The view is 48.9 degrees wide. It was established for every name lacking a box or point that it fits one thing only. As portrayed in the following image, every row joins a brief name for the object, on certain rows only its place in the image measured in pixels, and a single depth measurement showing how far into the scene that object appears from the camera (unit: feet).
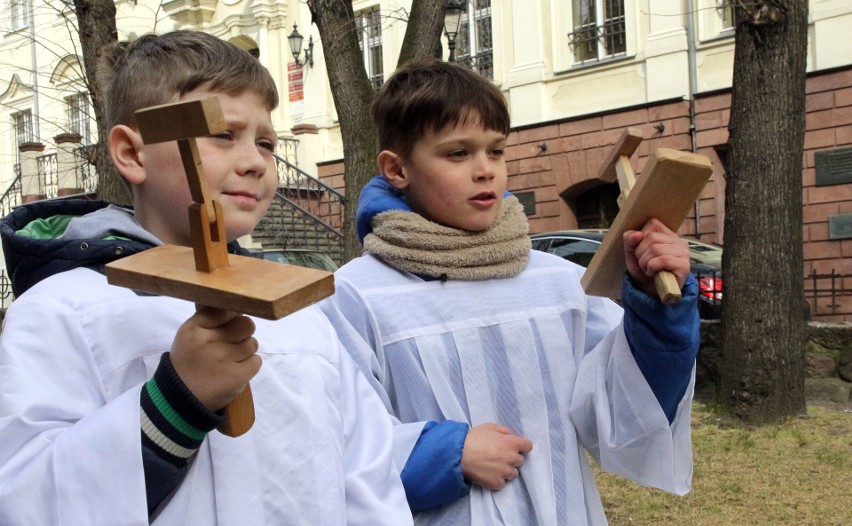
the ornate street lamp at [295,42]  67.72
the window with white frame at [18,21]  86.40
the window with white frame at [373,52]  67.41
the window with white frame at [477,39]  61.11
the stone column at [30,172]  74.02
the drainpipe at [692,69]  50.35
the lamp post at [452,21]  40.98
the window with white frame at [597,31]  54.85
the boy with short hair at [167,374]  4.14
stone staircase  61.67
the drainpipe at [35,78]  80.20
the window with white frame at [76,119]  72.41
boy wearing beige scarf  6.27
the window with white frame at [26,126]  83.30
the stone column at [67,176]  69.05
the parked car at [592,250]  31.17
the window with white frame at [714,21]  49.88
